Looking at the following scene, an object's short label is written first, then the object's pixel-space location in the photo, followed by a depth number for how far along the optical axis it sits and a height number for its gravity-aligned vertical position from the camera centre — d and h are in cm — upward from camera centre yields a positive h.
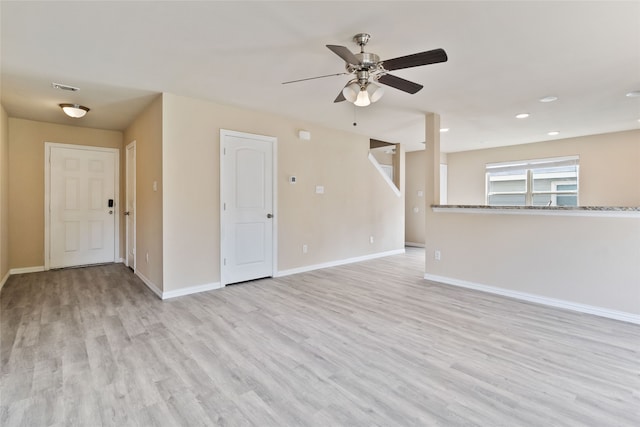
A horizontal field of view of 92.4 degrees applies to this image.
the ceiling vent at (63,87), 335 +135
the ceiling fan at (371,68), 221 +110
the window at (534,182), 643 +58
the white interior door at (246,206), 421 +3
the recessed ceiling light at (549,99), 388 +140
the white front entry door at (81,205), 518 +5
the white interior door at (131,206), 494 +4
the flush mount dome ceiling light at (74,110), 402 +130
